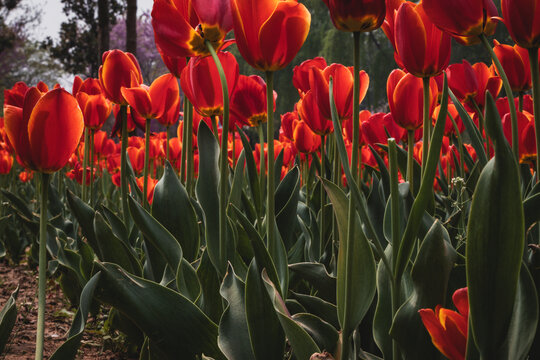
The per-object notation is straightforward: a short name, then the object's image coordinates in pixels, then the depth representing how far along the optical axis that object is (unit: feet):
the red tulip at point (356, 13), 2.19
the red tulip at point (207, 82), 3.28
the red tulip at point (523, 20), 2.35
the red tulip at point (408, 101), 3.38
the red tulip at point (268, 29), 2.52
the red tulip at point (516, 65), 3.93
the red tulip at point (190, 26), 2.68
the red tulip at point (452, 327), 1.90
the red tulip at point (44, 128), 2.22
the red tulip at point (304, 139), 5.61
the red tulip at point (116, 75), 4.38
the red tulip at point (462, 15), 2.14
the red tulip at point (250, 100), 4.15
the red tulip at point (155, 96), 4.36
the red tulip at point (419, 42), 2.57
